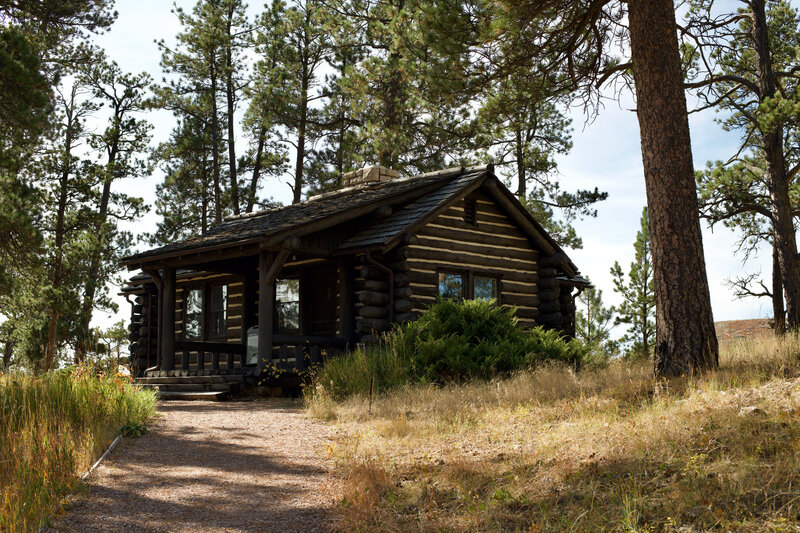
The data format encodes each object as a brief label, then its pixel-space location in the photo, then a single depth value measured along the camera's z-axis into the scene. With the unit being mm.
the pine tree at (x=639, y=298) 25047
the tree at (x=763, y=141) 17031
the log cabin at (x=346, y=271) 15513
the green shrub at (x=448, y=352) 12453
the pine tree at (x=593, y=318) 26328
